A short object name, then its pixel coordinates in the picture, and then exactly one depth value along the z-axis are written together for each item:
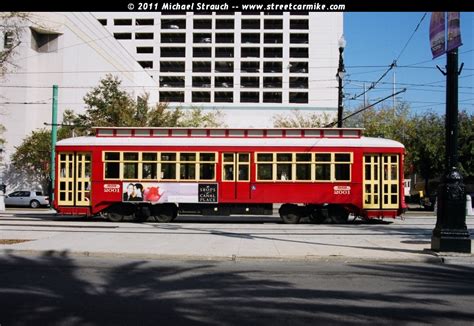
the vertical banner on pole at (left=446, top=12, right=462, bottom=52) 11.87
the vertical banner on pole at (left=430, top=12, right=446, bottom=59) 12.29
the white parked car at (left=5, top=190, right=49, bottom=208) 37.47
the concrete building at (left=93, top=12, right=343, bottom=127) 90.88
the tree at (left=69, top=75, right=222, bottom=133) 37.72
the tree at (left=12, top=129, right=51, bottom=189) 40.12
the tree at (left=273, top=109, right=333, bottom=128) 53.03
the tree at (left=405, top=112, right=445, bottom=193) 40.72
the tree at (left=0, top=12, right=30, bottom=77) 28.39
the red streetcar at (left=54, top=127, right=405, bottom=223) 20.64
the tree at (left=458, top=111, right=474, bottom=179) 39.25
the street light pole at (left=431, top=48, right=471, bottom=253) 12.20
